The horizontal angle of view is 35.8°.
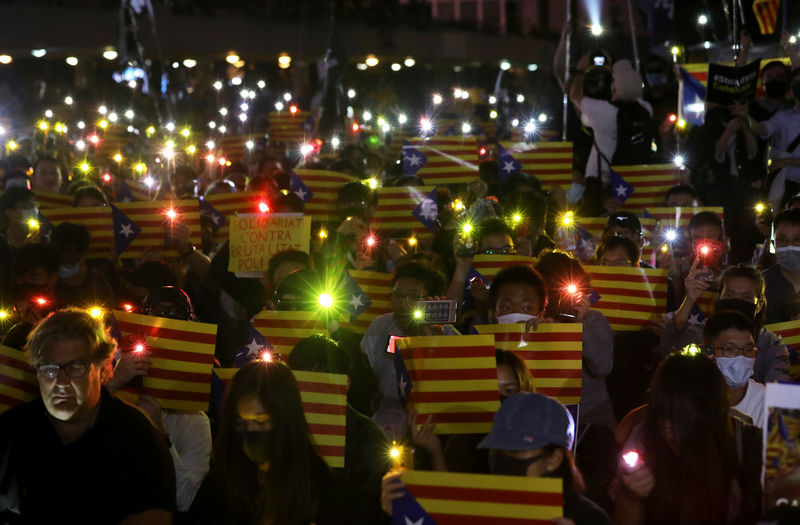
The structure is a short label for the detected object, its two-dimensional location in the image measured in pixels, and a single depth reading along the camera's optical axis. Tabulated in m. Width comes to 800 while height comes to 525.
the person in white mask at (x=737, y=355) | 5.62
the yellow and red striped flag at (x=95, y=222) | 9.66
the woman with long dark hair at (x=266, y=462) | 4.54
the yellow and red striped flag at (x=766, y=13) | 15.18
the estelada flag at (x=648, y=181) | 11.97
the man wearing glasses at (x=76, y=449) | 4.50
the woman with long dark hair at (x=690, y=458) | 4.40
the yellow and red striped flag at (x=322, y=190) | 11.25
